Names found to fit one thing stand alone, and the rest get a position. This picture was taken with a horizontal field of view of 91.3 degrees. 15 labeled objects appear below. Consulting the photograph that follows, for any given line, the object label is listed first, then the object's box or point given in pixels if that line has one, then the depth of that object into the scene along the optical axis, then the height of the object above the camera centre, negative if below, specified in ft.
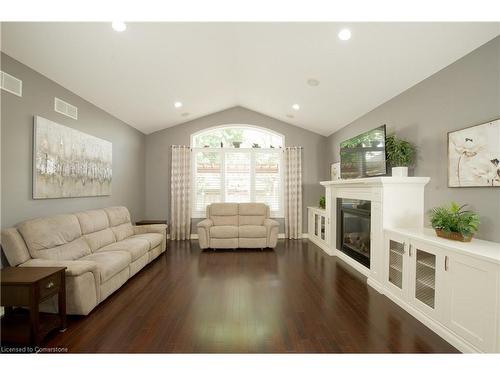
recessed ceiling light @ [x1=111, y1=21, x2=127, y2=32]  8.40 +5.67
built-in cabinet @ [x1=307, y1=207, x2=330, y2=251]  16.72 -2.72
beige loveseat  17.17 -3.23
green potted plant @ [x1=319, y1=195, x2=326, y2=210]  18.76 -1.02
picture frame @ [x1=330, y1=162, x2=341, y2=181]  18.82 +1.51
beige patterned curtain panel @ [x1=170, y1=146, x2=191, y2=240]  20.43 -0.59
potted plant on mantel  10.62 +1.62
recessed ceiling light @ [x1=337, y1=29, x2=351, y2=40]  9.03 +5.83
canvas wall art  9.71 +1.23
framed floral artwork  7.47 +1.14
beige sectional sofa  7.93 -2.53
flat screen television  11.84 +1.84
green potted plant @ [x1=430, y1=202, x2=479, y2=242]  7.25 -1.01
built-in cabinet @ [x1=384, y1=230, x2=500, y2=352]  5.81 -2.81
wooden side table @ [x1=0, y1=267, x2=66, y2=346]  6.28 -2.90
